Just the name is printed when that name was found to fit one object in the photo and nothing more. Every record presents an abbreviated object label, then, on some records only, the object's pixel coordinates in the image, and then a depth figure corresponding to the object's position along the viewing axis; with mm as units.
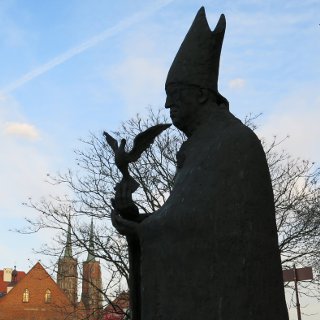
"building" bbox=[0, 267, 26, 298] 61719
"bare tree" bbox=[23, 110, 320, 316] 16203
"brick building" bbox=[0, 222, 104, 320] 51531
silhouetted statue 2660
